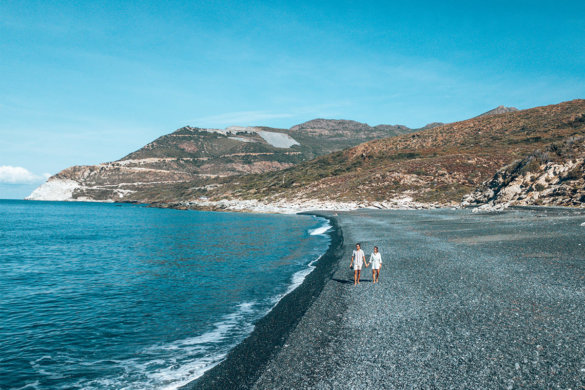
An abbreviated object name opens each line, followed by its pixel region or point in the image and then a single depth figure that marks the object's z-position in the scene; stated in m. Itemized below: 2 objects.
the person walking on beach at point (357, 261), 17.27
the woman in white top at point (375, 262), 17.22
